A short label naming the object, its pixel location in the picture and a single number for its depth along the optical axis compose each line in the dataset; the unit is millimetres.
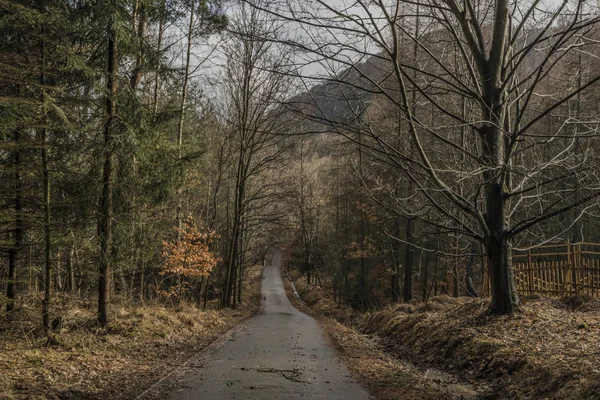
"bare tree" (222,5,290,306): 22297
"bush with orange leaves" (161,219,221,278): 17734
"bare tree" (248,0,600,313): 6980
